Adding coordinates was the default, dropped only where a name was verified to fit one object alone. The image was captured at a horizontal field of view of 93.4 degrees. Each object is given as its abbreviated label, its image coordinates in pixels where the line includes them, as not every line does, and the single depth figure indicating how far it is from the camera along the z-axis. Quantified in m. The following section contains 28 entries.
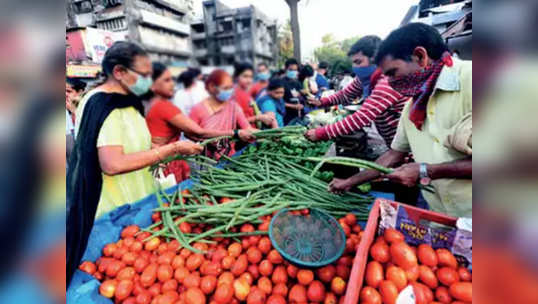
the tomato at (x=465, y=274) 1.18
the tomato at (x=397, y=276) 1.15
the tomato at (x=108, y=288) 1.40
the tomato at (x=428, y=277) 1.19
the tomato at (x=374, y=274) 1.17
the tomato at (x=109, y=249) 1.69
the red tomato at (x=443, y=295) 1.12
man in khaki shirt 1.52
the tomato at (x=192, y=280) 1.44
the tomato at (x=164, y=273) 1.51
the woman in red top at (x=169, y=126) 2.53
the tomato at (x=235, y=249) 1.63
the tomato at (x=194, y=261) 1.56
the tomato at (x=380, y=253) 1.26
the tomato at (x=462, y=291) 1.08
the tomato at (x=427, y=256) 1.23
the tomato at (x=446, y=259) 1.22
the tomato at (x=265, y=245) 1.65
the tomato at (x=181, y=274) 1.50
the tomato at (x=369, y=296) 1.08
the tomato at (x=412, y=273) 1.19
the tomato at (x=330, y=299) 1.29
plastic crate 1.06
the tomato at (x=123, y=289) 1.40
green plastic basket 1.39
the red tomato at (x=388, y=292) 1.09
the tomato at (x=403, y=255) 1.21
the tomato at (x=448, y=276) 1.17
